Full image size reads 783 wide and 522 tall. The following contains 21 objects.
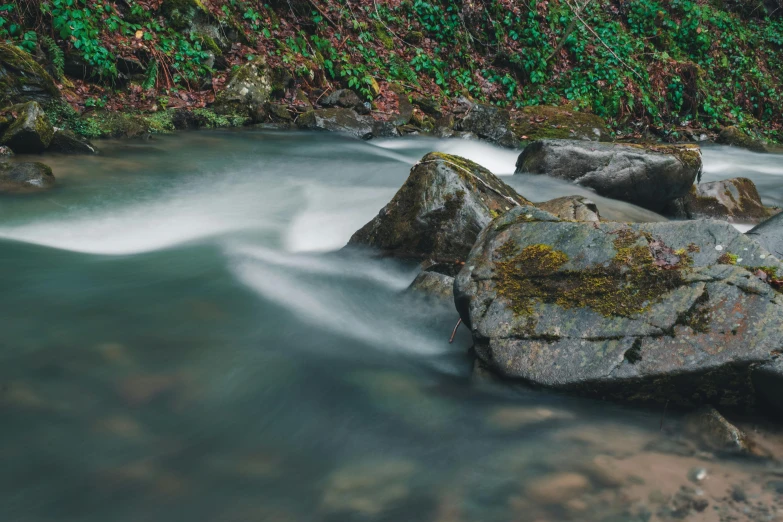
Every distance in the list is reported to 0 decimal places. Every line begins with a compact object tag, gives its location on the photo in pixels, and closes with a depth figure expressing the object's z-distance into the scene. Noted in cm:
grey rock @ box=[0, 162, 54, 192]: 617
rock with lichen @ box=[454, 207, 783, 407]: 264
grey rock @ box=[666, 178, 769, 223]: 718
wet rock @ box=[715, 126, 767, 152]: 1355
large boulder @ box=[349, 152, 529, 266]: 452
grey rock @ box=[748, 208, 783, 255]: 467
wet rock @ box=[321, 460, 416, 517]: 224
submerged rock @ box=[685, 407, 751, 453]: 246
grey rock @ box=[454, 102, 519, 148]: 1139
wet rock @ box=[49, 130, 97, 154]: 743
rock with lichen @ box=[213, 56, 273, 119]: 1009
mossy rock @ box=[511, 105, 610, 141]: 1151
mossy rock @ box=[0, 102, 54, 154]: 677
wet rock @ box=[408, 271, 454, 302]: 402
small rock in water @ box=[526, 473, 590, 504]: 225
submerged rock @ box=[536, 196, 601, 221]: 494
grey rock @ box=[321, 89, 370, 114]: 1144
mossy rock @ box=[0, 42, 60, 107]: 766
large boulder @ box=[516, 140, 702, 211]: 683
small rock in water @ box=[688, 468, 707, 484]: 227
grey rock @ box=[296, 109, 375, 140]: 1063
